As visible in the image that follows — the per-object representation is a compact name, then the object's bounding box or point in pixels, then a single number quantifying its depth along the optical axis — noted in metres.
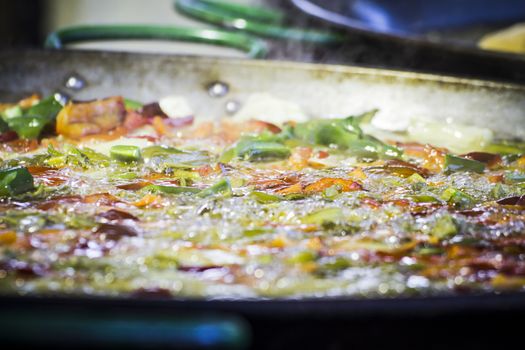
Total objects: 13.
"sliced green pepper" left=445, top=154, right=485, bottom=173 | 1.07
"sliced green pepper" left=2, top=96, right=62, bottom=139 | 1.11
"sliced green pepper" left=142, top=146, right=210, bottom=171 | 1.06
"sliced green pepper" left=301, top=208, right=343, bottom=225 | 0.97
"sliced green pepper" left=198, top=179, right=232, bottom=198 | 1.00
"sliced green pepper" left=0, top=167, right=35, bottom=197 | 0.99
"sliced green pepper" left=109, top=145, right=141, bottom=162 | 1.06
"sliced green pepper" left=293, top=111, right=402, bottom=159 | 1.10
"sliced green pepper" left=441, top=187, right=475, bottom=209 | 1.00
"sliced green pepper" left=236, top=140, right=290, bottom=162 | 1.08
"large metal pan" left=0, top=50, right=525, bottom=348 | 1.17
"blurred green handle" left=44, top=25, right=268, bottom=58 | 1.26
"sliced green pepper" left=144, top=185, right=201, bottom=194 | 1.00
